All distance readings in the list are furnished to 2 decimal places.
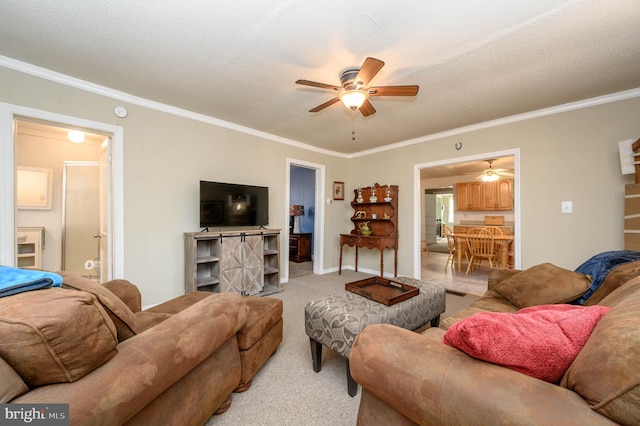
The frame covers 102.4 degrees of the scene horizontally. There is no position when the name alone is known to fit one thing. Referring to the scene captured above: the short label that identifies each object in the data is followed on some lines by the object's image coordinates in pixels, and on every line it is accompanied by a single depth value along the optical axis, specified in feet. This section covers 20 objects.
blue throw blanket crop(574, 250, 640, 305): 5.55
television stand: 10.16
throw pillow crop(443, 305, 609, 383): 2.55
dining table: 14.85
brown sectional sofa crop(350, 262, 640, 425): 1.96
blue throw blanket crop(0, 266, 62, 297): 2.74
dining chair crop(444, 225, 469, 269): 17.16
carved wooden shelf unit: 14.65
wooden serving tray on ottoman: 6.22
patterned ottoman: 5.33
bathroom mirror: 11.75
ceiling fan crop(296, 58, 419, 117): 6.59
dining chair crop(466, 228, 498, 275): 14.99
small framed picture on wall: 16.76
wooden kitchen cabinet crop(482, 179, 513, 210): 20.75
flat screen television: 10.80
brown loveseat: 2.26
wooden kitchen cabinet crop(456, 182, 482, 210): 22.45
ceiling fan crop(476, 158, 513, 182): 18.57
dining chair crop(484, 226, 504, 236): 15.44
